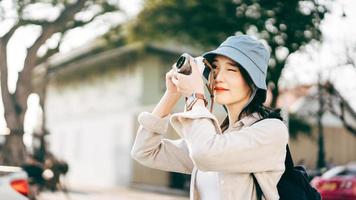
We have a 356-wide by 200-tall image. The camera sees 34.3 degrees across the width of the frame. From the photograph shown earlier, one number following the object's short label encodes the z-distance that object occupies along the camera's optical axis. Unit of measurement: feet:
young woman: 5.90
